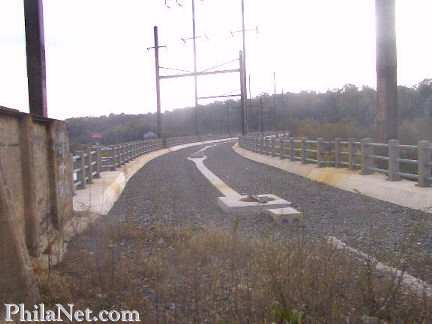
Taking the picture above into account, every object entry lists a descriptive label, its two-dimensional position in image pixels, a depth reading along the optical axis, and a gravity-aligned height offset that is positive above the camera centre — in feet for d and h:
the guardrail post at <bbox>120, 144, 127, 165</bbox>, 80.84 -3.12
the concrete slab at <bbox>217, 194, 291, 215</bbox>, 36.17 -5.07
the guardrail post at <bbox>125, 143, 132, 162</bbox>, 88.20 -3.24
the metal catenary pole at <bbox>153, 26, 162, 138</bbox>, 163.94 +14.68
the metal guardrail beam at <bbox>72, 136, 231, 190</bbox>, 46.73 -2.99
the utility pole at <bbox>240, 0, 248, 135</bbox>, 169.27 +19.37
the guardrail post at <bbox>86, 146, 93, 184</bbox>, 51.70 -3.37
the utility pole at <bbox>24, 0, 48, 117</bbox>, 32.27 +4.70
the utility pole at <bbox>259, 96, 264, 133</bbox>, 240.53 +7.14
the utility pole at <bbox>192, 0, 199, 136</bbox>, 201.98 +29.71
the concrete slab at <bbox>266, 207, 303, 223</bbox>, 32.42 -5.18
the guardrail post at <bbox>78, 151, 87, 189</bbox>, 46.55 -3.34
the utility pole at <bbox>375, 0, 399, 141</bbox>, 52.03 +5.62
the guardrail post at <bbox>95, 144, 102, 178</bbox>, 58.81 -2.85
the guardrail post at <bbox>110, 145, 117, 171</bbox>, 70.68 -3.12
